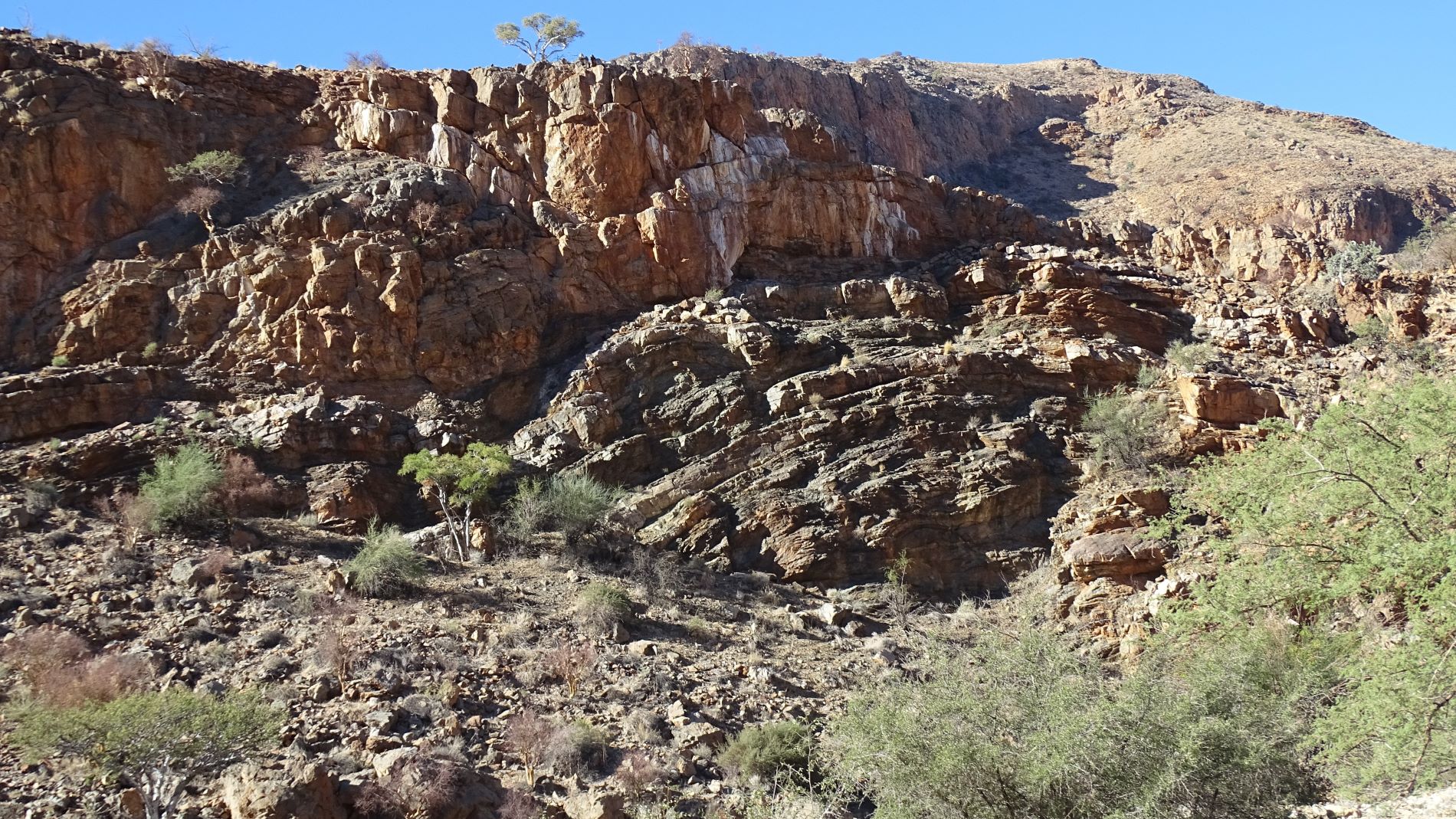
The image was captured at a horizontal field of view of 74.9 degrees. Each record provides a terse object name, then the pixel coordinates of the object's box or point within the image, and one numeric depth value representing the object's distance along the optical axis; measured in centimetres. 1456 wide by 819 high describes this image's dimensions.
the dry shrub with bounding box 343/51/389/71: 2733
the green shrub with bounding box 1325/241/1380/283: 2728
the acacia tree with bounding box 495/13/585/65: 3234
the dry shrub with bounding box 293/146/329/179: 2300
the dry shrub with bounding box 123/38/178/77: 2291
